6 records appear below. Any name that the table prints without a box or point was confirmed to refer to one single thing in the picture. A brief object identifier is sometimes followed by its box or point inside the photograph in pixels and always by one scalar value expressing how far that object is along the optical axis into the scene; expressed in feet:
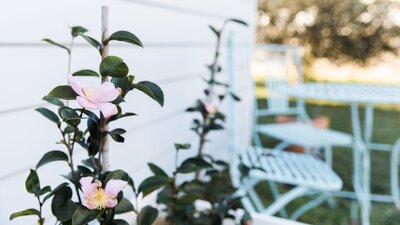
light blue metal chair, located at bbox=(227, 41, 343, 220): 5.78
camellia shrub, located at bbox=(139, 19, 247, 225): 3.69
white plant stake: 2.65
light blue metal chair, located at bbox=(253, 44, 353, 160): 8.41
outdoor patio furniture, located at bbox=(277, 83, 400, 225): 6.40
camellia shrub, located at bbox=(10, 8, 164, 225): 2.34
